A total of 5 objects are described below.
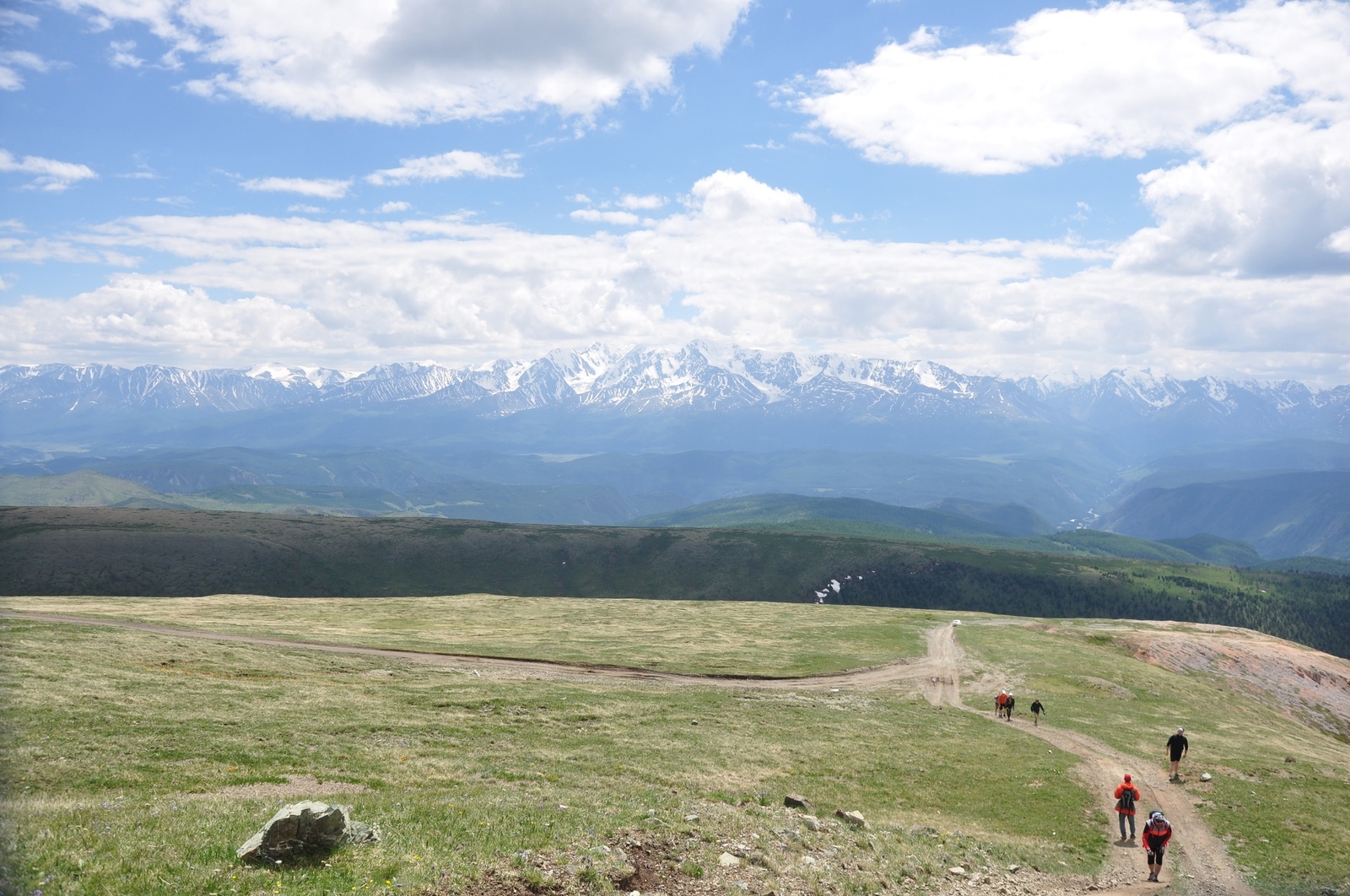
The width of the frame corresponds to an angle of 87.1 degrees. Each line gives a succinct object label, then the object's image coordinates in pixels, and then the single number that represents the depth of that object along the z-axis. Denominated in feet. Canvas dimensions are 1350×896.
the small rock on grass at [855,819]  99.33
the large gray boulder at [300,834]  59.72
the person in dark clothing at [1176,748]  144.05
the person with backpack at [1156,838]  98.58
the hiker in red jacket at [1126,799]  113.60
